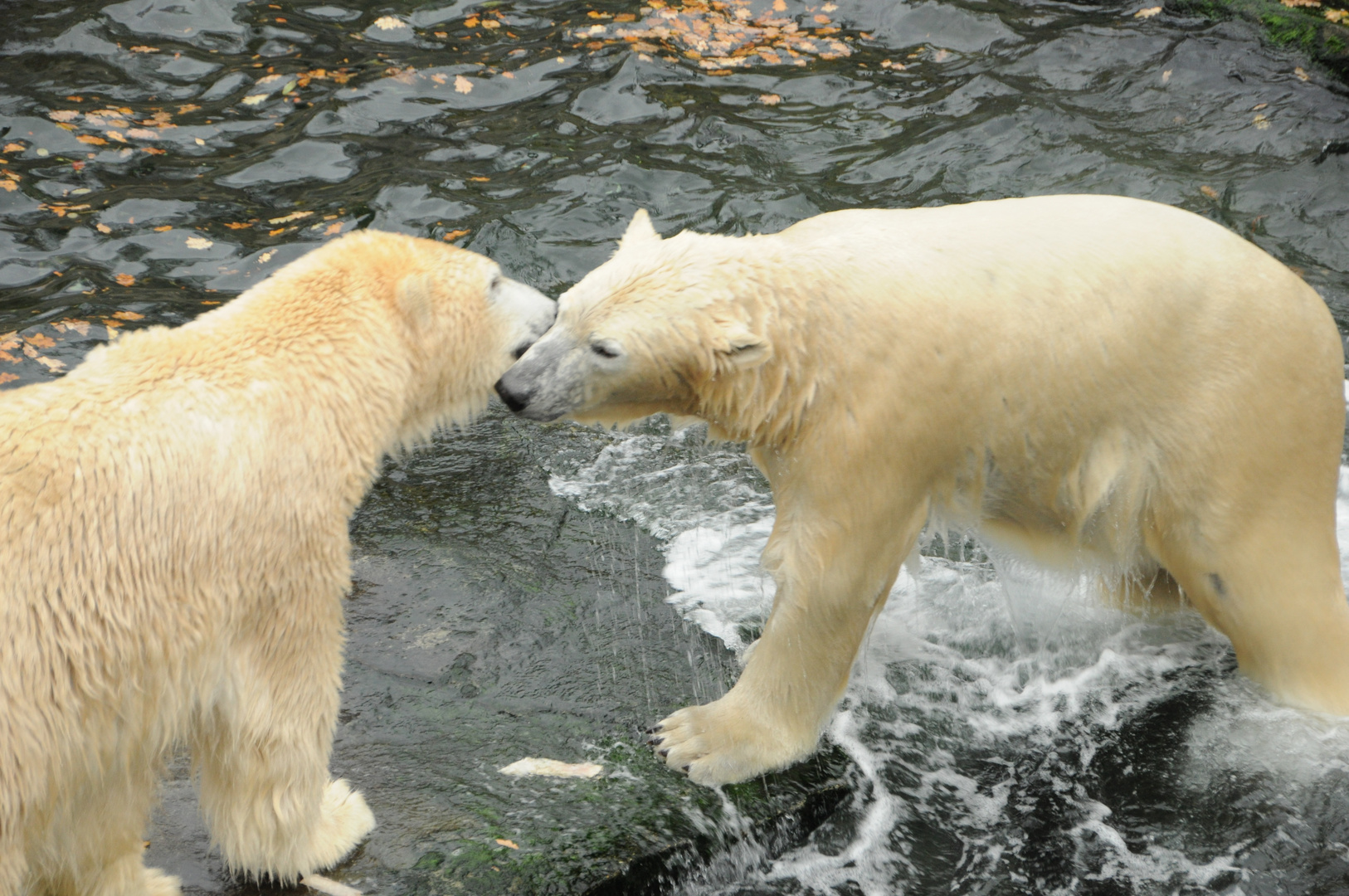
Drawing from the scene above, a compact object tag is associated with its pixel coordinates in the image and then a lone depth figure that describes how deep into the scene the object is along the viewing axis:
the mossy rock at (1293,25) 19.70
